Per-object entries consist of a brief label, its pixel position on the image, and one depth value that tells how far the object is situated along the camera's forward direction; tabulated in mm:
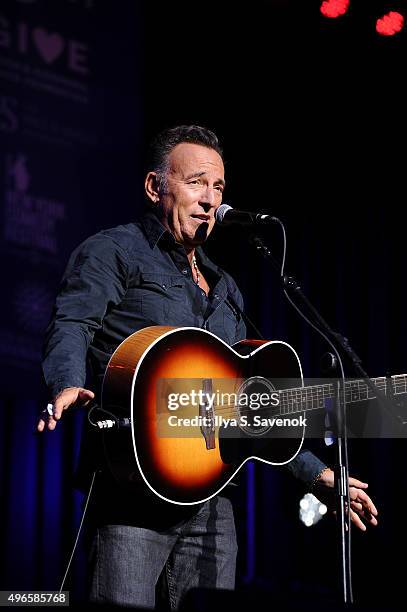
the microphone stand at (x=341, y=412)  4250
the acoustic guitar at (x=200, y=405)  4402
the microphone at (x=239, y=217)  5141
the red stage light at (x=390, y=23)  9617
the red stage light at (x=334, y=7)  9766
